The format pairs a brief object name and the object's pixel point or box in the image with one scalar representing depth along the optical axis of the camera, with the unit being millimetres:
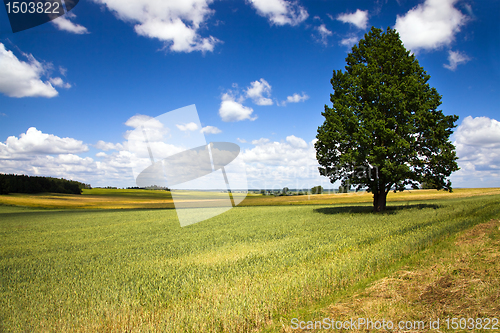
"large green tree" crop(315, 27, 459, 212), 23250
